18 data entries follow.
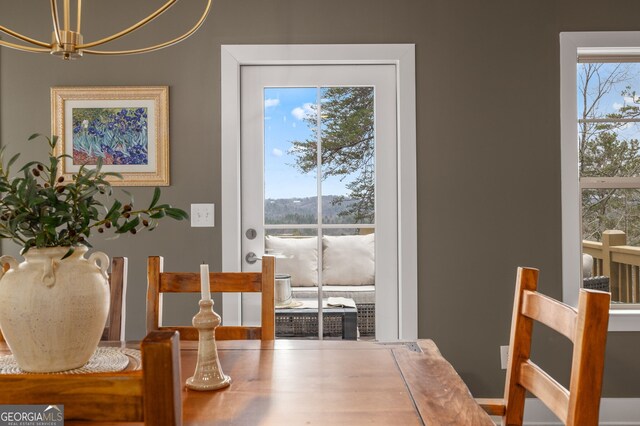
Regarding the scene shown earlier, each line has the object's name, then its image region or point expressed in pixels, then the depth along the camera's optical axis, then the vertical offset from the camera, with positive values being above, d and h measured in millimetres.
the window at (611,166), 2795 +268
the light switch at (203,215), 2707 +8
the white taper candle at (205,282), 1179 -152
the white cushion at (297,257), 2799 -224
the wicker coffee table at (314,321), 2777 -572
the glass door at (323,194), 2789 +121
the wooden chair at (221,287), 1751 -244
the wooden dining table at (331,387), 1009 -395
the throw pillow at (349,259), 2801 -236
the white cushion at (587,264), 2811 -268
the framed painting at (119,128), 2703 +469
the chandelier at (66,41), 1369 +475
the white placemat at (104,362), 1182 -358
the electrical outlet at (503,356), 2658 -731
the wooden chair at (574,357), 998 -317
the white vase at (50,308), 1063 -191
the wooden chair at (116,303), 1801 -305
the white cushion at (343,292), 2793 -416
